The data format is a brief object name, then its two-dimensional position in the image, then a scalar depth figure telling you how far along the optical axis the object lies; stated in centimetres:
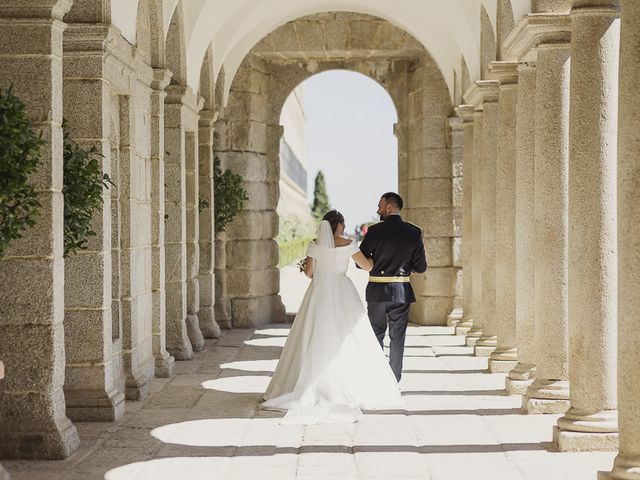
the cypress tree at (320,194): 7706
